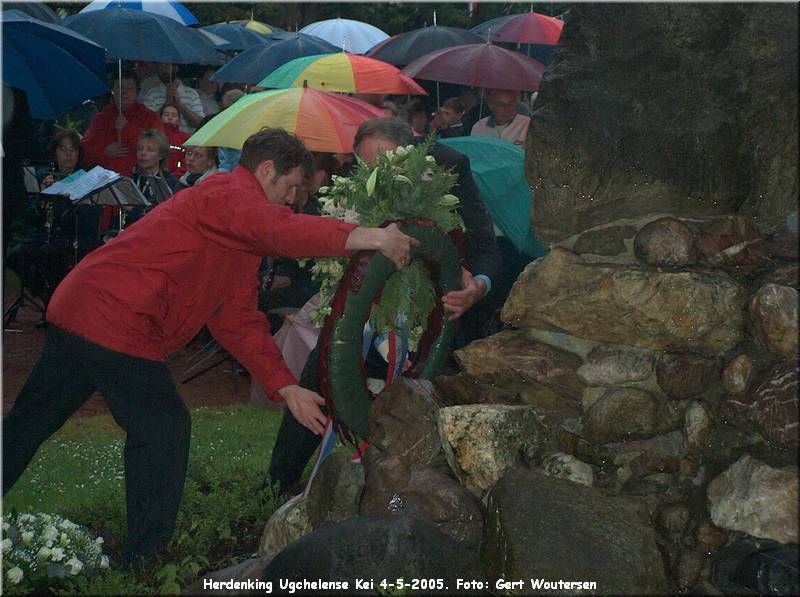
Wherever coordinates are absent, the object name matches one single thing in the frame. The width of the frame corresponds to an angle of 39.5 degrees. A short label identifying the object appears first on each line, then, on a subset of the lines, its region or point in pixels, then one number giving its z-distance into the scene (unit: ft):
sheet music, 32.04
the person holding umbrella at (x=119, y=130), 38.06
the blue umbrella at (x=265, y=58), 39.22
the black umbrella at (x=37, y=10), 38.55
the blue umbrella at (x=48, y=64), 31.94
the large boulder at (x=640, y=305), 14.43
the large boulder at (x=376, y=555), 13.52
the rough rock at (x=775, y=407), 13.50
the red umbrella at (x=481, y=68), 36.32
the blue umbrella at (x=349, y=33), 51.34
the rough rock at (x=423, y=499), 14.69
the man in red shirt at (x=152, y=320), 15.51
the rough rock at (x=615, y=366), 14.87
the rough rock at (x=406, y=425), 15.80
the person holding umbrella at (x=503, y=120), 33.94
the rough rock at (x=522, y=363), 15.37
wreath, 15.47
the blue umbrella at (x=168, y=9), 45.80
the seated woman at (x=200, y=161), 32.76
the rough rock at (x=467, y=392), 15.94
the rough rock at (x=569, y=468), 14.69
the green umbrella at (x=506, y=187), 25.70
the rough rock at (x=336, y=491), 15.84
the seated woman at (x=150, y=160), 34.27
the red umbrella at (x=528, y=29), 44.09
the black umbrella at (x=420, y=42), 43.50
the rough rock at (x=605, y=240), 15.35
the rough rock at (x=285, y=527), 16.37
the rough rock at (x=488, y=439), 14.97
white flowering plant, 15.99
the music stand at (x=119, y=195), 32.22
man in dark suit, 18.76
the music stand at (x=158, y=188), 33.53
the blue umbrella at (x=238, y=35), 51.46
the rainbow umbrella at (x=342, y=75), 33.81
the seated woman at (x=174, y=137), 39.37
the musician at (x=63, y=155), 35.83
